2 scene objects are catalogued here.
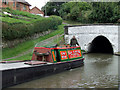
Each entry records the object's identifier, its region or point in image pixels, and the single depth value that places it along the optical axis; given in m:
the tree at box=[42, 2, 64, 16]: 49.03
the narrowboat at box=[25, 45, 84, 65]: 10.97
